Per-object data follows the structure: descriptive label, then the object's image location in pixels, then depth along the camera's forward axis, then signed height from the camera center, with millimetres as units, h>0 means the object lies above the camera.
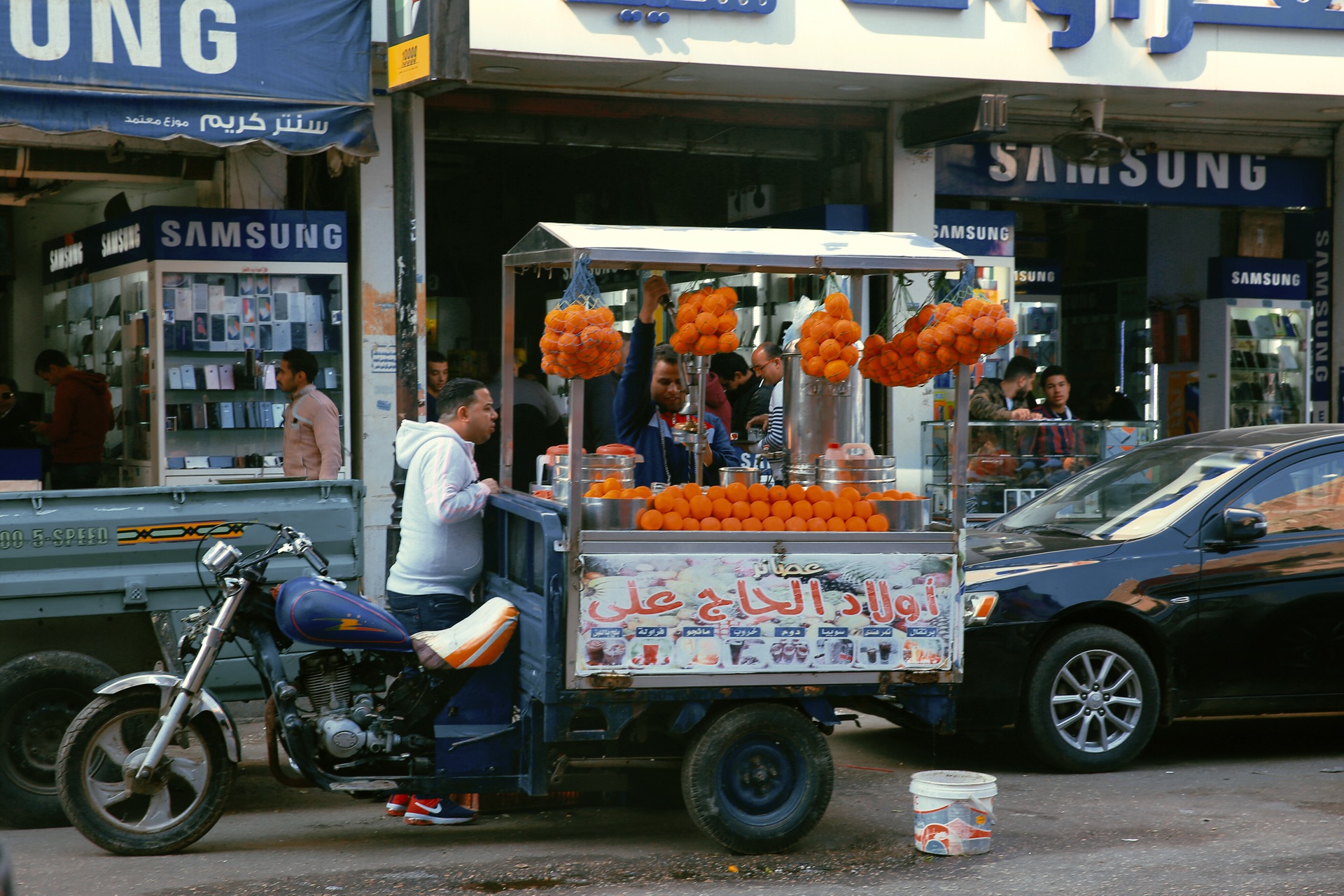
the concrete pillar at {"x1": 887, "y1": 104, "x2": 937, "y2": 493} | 12352 +1598
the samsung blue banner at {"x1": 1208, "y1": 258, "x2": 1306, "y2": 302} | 14383 +1228
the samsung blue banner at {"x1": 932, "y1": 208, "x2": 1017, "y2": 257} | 12703 +1525
